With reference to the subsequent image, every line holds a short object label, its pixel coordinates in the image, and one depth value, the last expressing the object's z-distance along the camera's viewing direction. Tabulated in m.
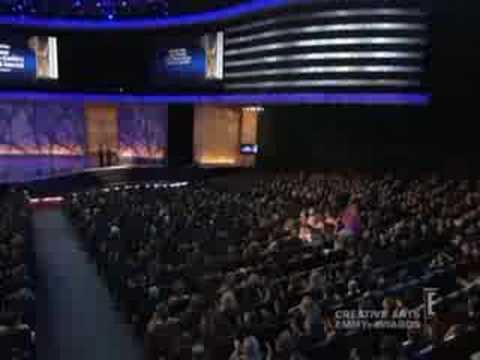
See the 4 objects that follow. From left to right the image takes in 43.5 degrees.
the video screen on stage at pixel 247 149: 29.72
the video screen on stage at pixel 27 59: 27.52
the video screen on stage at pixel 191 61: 28.41
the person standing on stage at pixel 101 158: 28.61
